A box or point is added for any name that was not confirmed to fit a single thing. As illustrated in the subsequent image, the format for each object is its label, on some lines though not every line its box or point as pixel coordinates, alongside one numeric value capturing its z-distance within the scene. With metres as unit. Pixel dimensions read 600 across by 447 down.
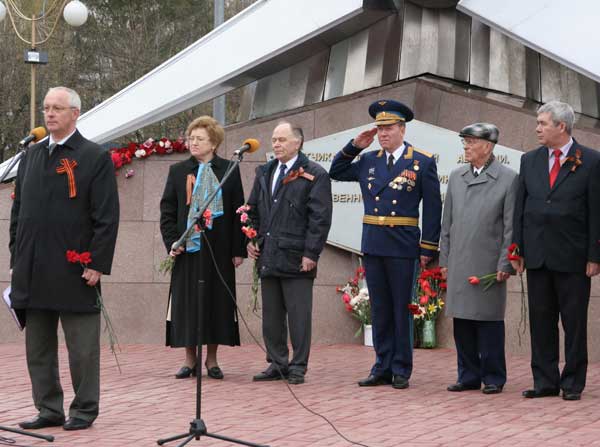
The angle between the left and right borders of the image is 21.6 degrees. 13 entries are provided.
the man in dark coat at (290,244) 11.48
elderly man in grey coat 11.00
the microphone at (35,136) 8.95
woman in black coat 11.81
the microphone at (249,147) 8.40
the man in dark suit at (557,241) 10.43
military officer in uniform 11.21
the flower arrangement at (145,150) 15.08
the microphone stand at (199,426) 8.05
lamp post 28.30
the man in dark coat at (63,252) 8.89
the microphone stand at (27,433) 8.34
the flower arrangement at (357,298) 14.47
